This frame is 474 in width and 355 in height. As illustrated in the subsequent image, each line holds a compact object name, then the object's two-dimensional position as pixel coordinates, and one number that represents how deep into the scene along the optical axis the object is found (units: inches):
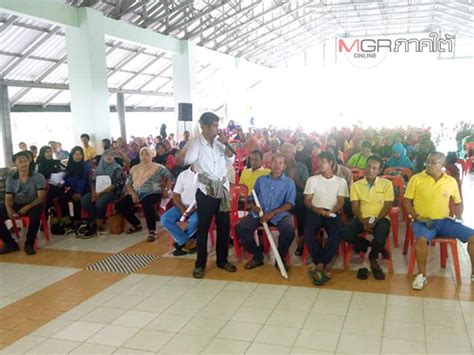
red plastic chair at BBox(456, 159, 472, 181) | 315.7
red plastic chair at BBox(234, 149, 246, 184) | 291.7
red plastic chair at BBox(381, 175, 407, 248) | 181.5
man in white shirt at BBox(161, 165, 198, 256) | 177.2
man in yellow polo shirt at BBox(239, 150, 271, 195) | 190.1
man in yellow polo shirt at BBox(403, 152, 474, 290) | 139.0
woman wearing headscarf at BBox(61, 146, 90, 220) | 226.8
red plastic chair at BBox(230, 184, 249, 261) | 172.5
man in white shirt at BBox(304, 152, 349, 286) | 151.4
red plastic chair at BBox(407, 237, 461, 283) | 138.1
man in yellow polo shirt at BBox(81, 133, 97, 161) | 317.1
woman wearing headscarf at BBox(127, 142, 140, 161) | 331.6
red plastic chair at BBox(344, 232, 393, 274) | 149.2
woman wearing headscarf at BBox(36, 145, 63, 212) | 230.4
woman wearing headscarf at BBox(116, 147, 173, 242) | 206.2
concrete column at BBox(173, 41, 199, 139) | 513.0
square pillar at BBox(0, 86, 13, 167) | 450.3
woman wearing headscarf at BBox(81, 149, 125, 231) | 215.0
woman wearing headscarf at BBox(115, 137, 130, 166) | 260.5
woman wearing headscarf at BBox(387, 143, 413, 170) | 231.1
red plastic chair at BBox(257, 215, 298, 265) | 166.8
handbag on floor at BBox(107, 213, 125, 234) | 214.5
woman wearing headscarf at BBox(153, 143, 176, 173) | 254.8
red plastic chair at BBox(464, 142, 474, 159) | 375.6
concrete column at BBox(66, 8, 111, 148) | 343.0
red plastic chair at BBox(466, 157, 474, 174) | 366.9
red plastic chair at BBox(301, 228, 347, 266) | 157.6
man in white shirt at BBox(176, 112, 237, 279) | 146.6
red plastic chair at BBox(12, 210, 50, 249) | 207.6
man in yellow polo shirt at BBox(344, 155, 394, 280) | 148.3
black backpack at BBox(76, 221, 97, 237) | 210.7
